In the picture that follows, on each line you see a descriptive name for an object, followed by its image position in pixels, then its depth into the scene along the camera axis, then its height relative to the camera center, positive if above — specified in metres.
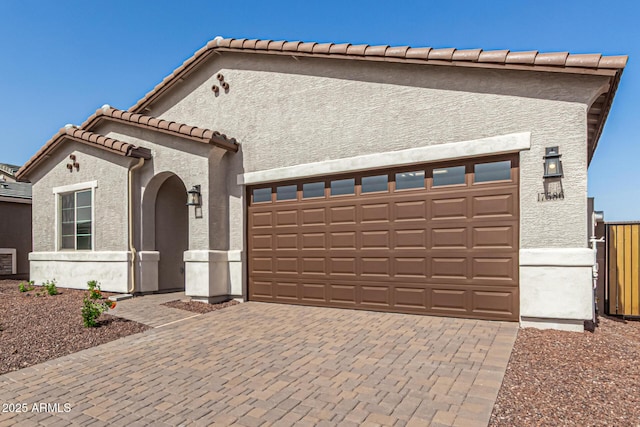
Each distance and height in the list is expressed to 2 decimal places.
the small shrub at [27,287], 10.50 -2.08
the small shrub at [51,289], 9.91 -1.95
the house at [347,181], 6.03 +0.74
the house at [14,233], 14.80 -0.67
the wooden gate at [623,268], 7.84 -1.18
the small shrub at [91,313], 6.49 -1.71
